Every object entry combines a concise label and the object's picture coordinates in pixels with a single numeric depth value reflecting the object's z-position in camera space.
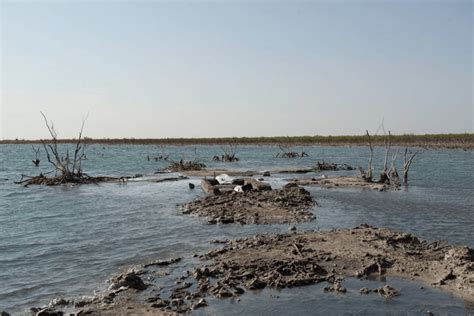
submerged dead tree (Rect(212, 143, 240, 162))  54.34
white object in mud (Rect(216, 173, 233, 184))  28.71
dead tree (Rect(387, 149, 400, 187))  28.99
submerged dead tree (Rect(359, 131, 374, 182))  29.54
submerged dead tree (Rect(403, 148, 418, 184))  30.09
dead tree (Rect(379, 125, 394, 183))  29.23
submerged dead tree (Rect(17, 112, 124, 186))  31.22
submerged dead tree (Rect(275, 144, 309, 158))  60.56
